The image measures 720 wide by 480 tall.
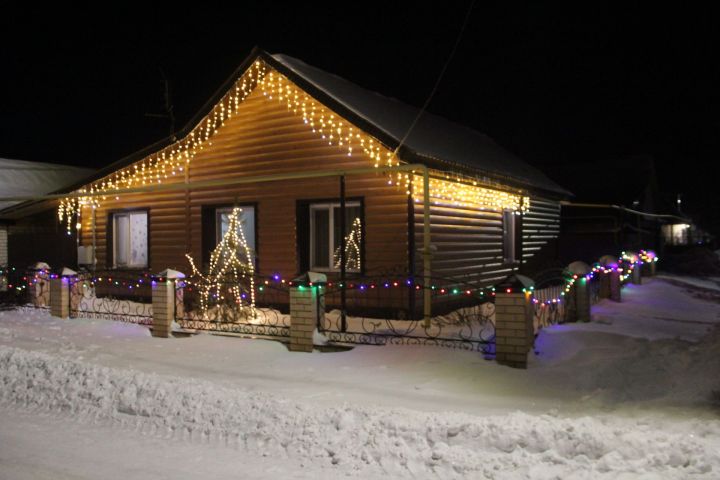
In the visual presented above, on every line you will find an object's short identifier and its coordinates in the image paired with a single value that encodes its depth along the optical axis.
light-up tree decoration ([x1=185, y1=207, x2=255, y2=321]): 11.20
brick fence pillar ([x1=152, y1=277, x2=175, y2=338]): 10.22
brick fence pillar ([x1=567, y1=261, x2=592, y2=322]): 10.62
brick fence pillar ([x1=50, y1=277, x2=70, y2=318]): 12.40
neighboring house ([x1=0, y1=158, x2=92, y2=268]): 18.48
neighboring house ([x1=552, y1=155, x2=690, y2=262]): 22.80
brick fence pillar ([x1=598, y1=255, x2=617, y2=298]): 13.53
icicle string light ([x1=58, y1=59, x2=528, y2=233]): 11.56
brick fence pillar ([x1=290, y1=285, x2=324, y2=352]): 8.83
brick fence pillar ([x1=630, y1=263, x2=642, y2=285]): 17.80
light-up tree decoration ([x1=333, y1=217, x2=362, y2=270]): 12.00
